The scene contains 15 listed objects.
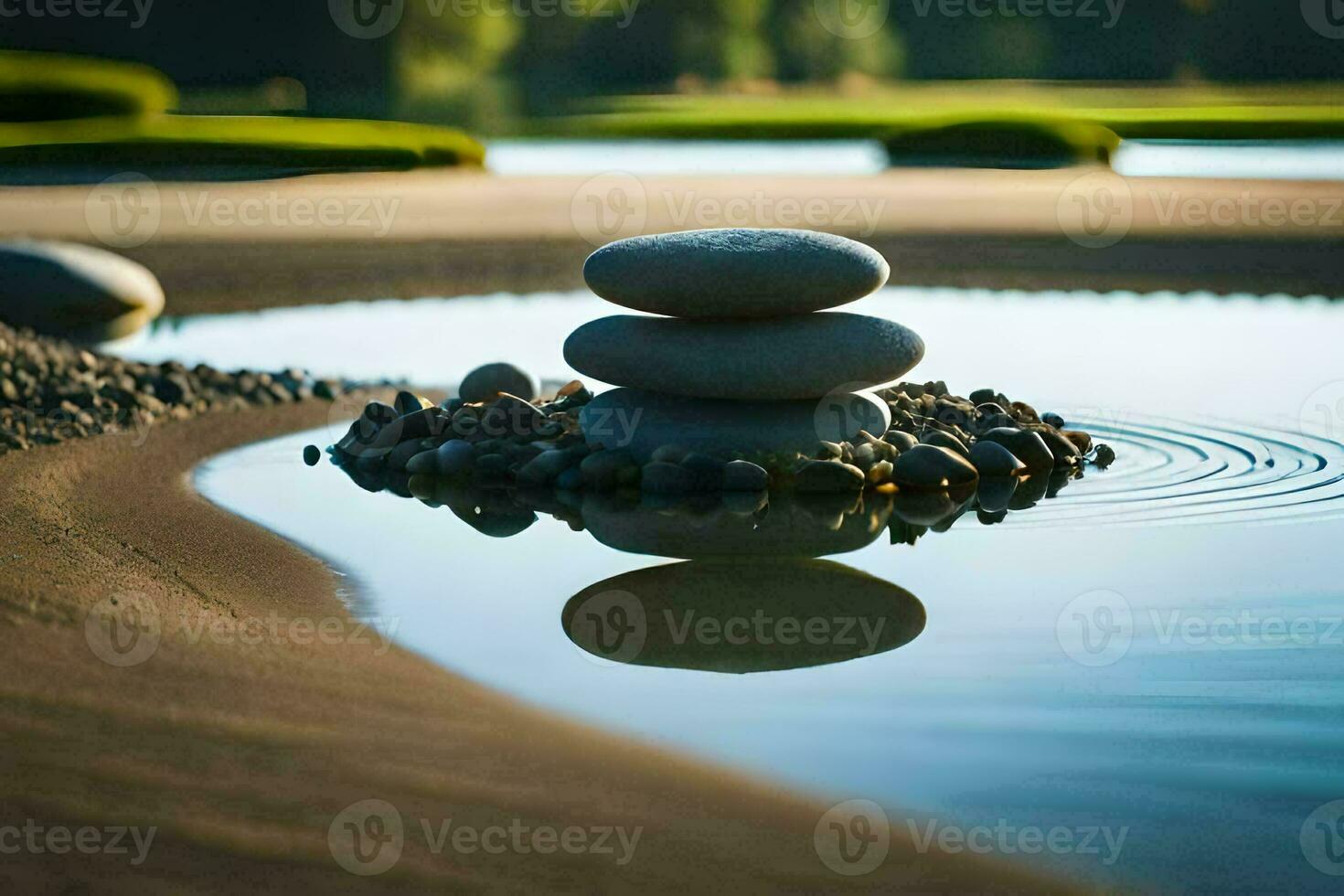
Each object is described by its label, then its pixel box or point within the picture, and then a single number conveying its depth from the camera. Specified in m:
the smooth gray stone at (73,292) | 10.27
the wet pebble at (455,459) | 6.43
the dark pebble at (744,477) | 5.89
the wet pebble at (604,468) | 6.10
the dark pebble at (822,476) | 5.95
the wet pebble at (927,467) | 6.14
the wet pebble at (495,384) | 7.40
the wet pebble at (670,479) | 5.93
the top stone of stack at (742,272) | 5.99
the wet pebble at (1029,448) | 6.43
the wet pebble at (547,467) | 6.25
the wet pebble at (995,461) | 6.34
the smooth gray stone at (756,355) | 5.99
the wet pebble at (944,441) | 6.41
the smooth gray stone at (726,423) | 6.07
